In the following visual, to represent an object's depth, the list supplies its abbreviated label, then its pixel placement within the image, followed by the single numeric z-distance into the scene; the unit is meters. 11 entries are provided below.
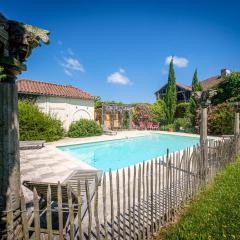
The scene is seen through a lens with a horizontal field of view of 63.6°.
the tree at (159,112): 30.60
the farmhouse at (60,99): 17.80
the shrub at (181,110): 28.68
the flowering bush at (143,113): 29.17
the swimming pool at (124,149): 12.30
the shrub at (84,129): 19.19
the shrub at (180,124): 25.61
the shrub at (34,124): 14.33
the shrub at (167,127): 26.68
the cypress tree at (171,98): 29.28
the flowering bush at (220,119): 18.98
